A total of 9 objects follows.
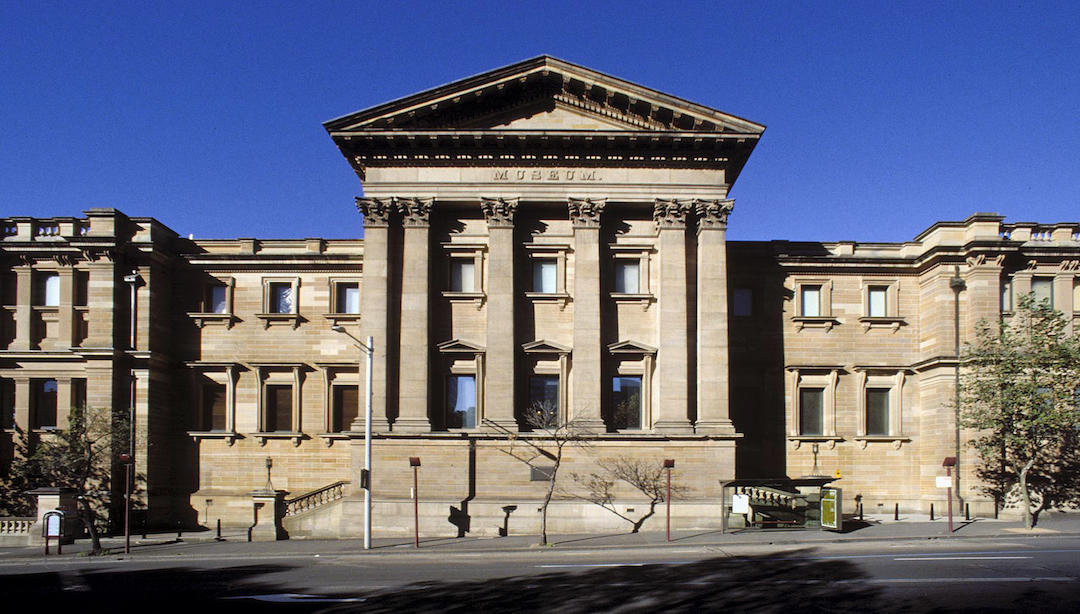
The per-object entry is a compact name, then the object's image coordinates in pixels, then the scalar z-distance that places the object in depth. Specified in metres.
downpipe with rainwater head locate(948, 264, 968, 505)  35.81
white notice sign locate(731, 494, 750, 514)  32.00
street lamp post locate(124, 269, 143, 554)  36.56
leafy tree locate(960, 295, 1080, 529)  32.97
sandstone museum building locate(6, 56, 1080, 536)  34.28
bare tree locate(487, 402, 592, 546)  33.75
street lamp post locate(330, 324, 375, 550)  29.77
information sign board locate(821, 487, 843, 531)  30.91
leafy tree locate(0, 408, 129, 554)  35.28
